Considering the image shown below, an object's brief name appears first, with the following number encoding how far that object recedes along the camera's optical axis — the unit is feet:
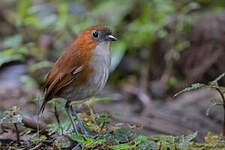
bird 22.25
